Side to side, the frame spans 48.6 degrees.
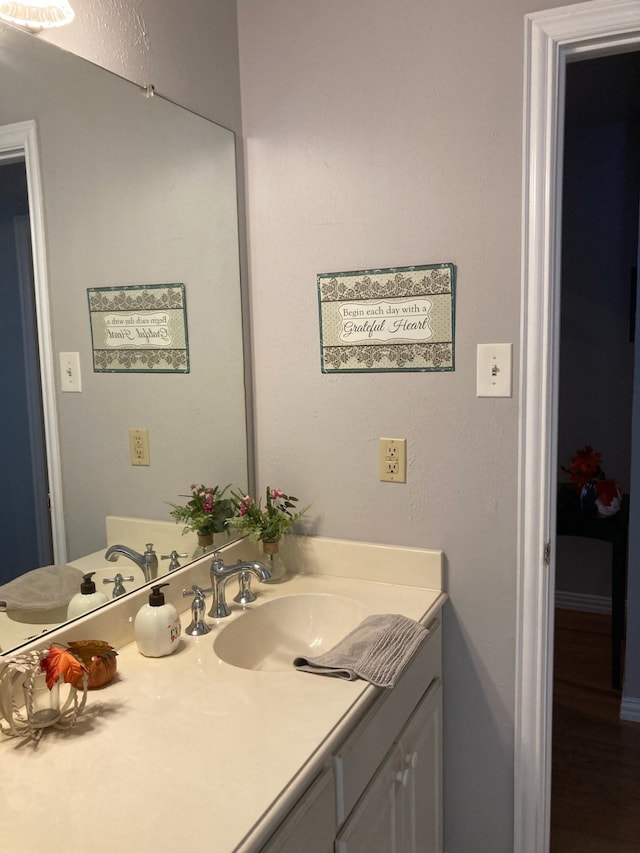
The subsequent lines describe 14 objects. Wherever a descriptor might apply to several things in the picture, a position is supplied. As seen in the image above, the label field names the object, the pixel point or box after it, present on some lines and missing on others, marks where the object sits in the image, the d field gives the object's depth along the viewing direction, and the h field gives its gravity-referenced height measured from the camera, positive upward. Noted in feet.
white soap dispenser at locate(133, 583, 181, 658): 4.61 -1.71
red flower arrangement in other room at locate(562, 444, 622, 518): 10.80 -2.05
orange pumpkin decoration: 4.20 -1.74
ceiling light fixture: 4.09 +2.09
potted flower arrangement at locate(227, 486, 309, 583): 6.11 -1.39
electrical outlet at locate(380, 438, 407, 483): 5.93 -0.84
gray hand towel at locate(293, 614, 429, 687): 4.37 -1.90
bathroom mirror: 4.41 +0.79
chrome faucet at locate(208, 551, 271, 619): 5.36 -1.62
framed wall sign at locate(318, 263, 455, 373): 5.65 +0.33
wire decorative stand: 3.72 -1.78
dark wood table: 10.60 -2.68
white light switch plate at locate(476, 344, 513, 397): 5.49 -0.10
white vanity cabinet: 3.65 -2.57
